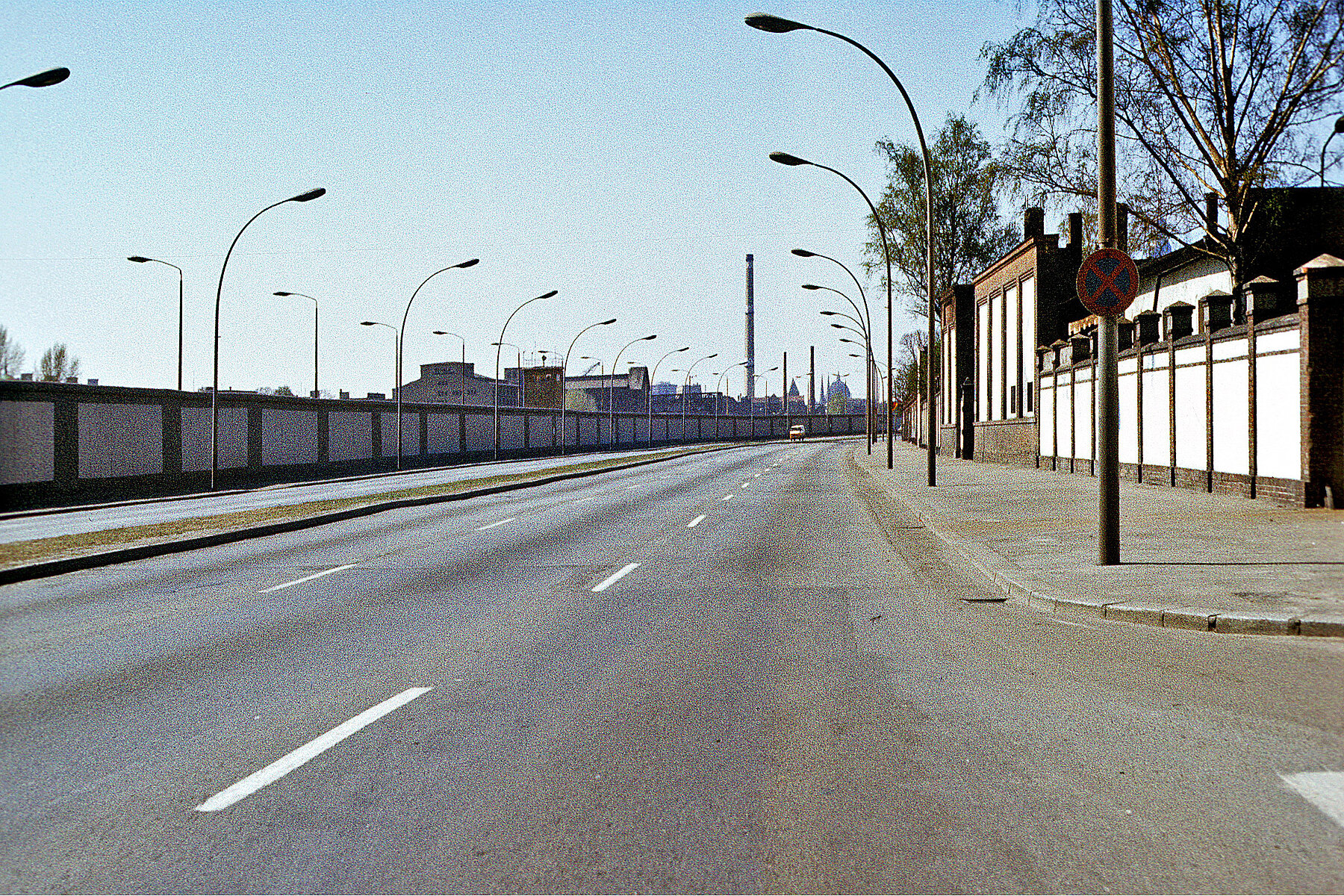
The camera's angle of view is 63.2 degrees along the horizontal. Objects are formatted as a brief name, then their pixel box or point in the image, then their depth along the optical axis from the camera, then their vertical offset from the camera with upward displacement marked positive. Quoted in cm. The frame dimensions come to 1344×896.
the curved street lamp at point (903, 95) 1803 +686
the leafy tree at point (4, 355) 6750 +559
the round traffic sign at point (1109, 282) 1055 +153
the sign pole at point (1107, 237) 1064 +200
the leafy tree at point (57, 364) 8225 +614
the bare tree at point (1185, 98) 2500 +818
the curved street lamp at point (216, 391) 3080 +164
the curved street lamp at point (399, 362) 4285 +365
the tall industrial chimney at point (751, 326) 14838 +1582
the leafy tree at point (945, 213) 5438 +1162
